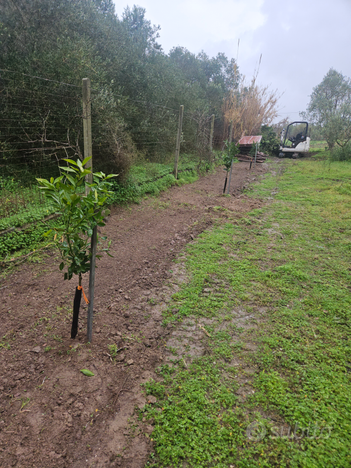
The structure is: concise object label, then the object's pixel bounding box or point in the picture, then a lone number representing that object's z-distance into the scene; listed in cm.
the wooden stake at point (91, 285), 215
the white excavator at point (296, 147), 1862
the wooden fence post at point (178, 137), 861
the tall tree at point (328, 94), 3264
